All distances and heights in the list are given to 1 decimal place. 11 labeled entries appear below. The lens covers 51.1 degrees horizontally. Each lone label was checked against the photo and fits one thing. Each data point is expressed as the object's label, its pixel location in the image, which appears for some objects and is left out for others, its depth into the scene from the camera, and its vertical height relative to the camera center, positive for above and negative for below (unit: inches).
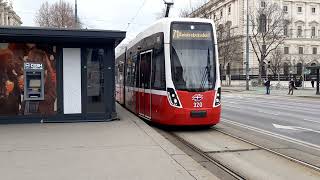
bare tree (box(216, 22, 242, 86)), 2204.0 +211.9
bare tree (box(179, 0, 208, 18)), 2302.3 +466.0
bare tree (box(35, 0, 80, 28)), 1857.0 +380.2
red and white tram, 397.0 +7.5
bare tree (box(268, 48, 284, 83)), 2293.4 +141.2
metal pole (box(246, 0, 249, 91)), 1669.9 +8.5
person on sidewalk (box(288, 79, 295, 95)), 1336.5 -21.8
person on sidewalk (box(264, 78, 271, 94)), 1400.1 -30.8
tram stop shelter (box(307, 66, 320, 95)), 1132.9 +36.0
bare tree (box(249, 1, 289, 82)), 2398.1 +424.2
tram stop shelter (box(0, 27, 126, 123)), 412.7 +5.5
